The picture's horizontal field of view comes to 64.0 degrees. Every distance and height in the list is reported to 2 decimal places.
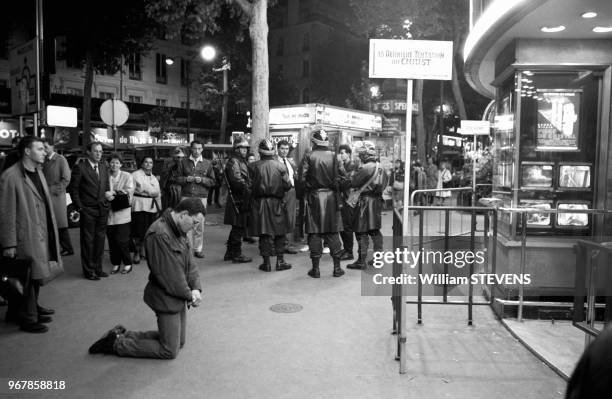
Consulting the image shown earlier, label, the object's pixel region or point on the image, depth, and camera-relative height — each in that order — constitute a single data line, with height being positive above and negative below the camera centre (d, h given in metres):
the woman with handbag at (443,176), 20.90 +0.00
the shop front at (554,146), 5.91 +0.40
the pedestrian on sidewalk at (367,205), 8.30 -0.50
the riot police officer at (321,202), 7.66 -0.43
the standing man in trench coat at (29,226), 5.01 -0.57
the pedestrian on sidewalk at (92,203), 7.29 -0.45
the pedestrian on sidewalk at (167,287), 4.32 -1.02
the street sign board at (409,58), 4.63 +1.12
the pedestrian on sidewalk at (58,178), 8.45 -0.10
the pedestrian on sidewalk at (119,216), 7.59 -0.68
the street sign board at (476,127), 17.19 +1.74
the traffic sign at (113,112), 11.91 +1.48
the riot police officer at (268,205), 7.96 -0.50
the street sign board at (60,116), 12.44 +1.47
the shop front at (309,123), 14.73 +1.66
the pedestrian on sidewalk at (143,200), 8.41 -0.47
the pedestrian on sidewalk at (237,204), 8.62 -0.53
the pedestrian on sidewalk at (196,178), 8.86 -0.08
